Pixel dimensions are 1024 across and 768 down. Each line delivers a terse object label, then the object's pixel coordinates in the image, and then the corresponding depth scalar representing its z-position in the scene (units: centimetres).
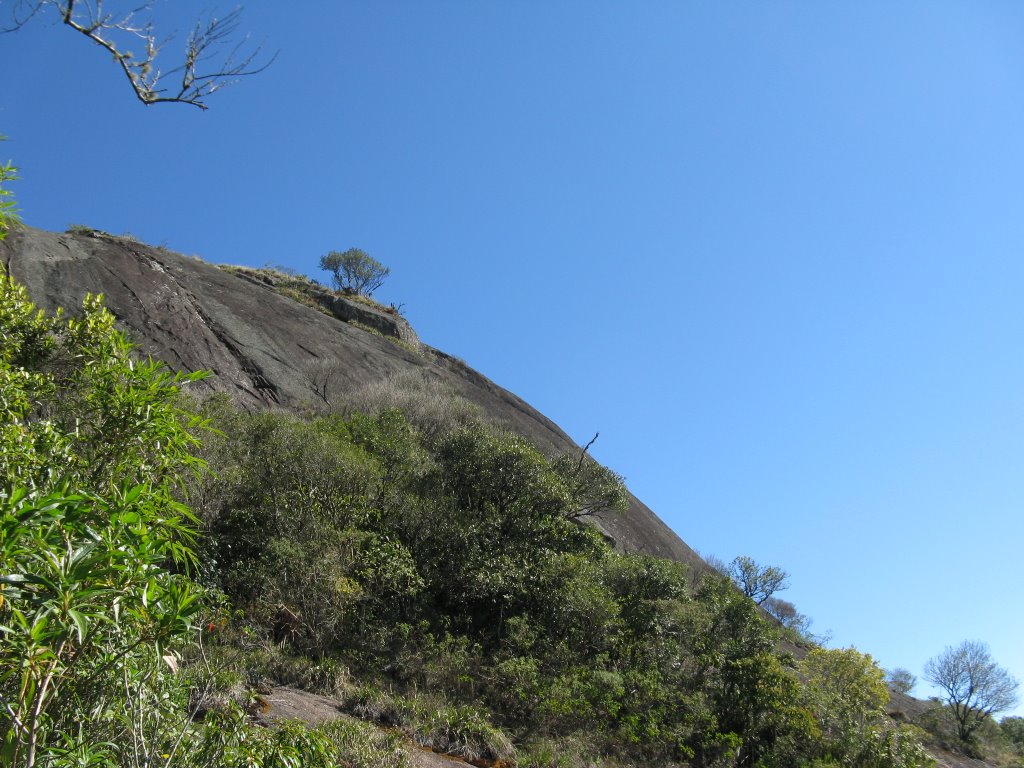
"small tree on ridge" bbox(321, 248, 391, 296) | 4528
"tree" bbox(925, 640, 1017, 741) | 3344
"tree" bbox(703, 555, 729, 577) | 3033
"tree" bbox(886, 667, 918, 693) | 3887
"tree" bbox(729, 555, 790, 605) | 2945
